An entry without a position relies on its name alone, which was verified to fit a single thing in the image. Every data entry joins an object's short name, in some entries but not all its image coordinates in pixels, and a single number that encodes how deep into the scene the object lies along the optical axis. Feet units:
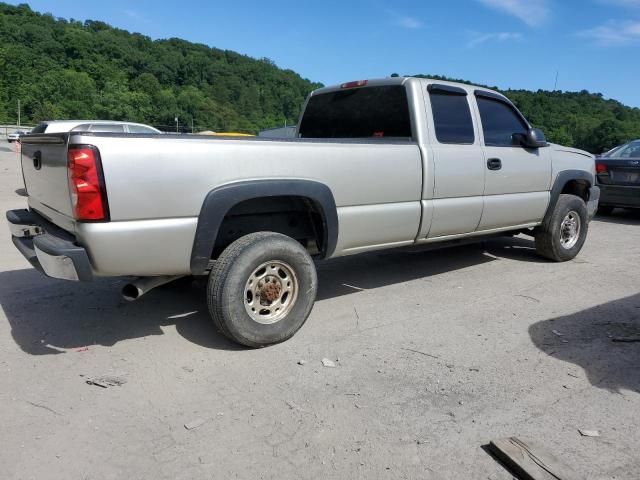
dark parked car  31.09
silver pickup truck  9.87
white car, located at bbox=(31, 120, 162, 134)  38.40
